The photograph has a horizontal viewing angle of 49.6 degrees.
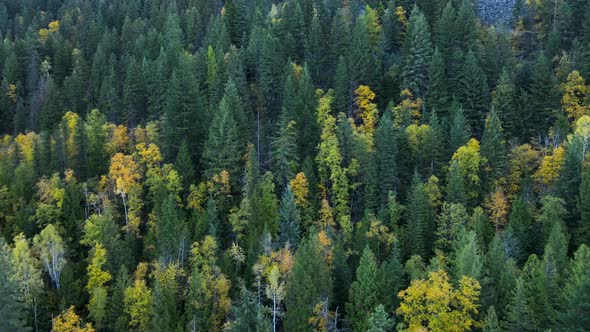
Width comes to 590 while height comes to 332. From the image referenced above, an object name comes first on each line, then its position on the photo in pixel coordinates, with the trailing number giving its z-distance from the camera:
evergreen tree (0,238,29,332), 57.22
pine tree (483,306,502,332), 51.88
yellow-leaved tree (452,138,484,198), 74.50
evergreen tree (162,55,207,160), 86.88
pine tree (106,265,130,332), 64.94
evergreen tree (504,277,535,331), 52.66
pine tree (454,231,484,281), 56.59
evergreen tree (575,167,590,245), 65.19
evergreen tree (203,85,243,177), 80.69
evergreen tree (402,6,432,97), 90.44
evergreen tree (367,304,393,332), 52.66
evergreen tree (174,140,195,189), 81.06
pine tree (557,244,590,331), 49.08
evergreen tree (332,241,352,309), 65.19
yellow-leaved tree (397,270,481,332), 54.75
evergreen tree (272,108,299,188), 79.50
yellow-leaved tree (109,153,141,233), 78.42
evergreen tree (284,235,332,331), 60.38
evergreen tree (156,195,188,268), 70.31
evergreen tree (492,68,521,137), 84.38
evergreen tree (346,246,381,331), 59.97
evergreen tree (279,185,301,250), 71.06
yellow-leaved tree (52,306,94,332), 63.34
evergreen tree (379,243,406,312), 60.68
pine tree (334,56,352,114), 89.00
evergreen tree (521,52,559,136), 85.25
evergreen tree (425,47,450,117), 87.25
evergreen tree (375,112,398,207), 76.38
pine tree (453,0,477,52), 96.44
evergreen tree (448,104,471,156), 78.31
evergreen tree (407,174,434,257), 68.19
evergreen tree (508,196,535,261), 65.75
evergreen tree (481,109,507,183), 75.50
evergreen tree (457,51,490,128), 87.12
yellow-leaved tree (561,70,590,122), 82.94
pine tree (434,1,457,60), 95.88
